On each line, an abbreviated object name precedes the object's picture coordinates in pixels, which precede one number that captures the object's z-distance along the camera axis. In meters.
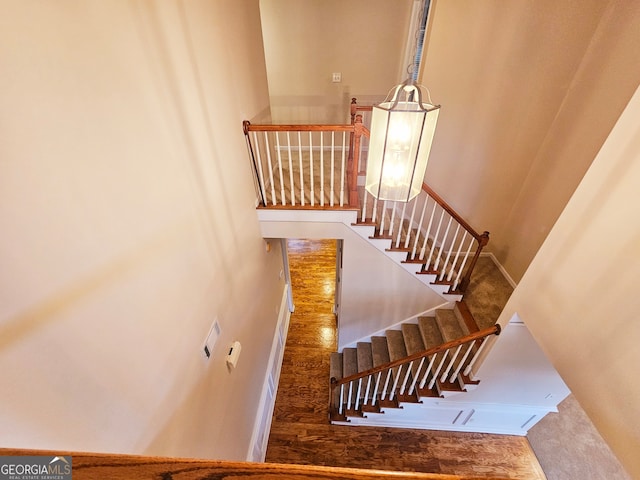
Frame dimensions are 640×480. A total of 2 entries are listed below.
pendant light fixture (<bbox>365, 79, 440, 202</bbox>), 1.23
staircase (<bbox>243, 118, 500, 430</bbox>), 2.37
